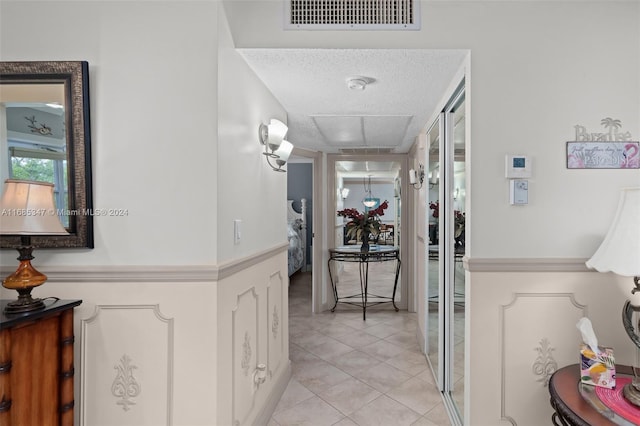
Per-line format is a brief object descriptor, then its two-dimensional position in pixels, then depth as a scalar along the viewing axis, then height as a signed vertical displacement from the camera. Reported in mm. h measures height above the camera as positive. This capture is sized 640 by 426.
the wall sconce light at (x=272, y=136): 1952 +447
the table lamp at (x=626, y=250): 1204 -163
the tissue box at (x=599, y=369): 1268 -636
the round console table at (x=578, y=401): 1078 -704
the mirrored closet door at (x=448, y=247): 1915 -259
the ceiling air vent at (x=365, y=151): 3963 +738
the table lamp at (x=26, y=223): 1176 -40
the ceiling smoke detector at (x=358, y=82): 1904 +762
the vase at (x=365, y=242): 4074 -408
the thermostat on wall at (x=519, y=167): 1551 +199
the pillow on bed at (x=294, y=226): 5664 -302
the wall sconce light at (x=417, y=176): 2916 +312
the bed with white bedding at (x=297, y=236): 5500 -482
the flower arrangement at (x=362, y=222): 4078 -163
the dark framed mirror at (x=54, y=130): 1397 +351
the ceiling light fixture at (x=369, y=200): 4359 +130
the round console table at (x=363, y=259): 4020 -624
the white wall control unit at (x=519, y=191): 1553 +84
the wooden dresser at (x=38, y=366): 1136 -588
